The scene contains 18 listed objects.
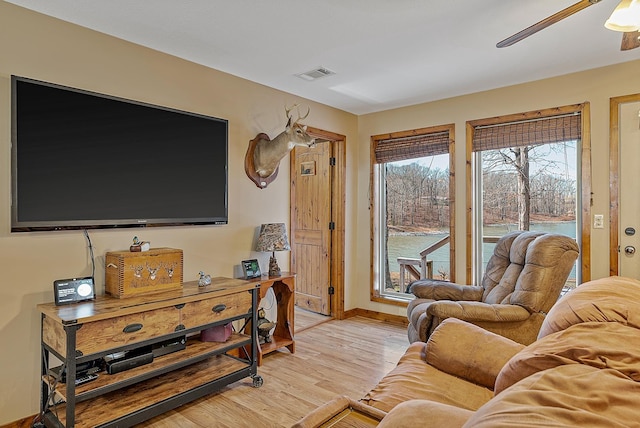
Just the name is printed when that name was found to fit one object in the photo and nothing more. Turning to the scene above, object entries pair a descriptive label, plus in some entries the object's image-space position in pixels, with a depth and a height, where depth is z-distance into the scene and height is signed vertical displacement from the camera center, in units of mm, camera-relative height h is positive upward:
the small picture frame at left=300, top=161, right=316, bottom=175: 5082 +578
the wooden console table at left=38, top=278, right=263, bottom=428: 2131 -800
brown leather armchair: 2699 -647
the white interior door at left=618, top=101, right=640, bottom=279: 3223 +142
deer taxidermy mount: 3604 +589
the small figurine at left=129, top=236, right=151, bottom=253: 2713 -221
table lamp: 3541 -254
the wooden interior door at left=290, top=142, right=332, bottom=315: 4883 -206
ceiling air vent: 3475 +1248
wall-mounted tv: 2340 +359
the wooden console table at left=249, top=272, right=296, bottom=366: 3518 -940
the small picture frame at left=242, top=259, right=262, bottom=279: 3459 -496
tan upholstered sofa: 689 -353
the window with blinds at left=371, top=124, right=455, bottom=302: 4383 +30
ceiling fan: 1796 +913
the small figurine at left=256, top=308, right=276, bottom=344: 3543 -1036
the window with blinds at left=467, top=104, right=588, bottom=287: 3615 +329
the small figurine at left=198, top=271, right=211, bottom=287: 2928 -503
